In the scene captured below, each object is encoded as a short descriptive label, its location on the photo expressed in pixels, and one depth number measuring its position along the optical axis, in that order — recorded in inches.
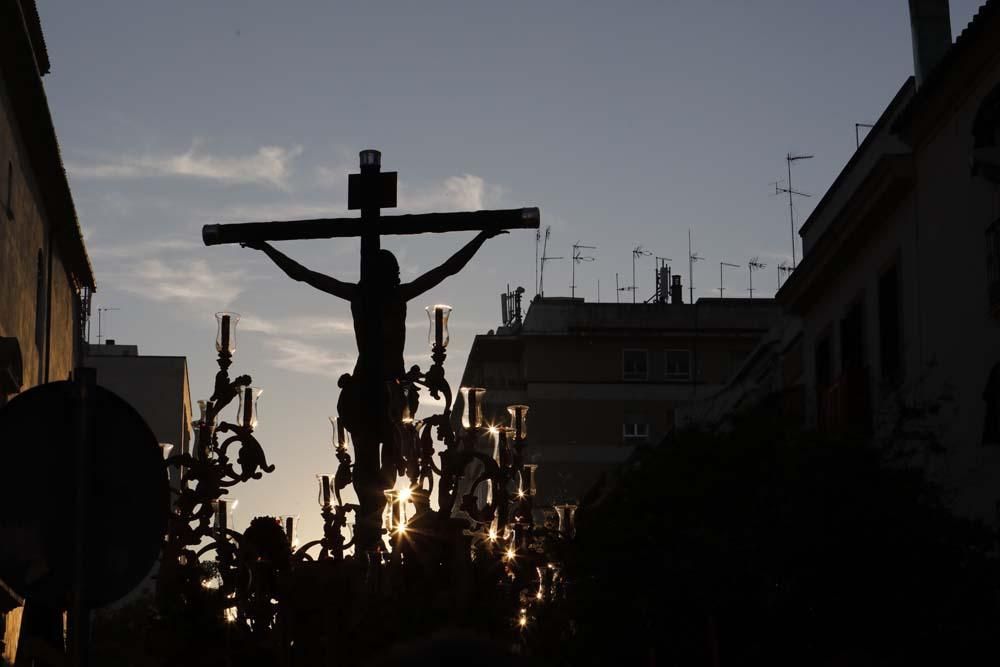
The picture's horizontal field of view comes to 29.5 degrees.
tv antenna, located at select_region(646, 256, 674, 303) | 2728.8
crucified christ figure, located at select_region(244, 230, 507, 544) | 433.7
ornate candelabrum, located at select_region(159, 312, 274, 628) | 430.9
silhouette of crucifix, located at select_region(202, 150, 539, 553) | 430.6
